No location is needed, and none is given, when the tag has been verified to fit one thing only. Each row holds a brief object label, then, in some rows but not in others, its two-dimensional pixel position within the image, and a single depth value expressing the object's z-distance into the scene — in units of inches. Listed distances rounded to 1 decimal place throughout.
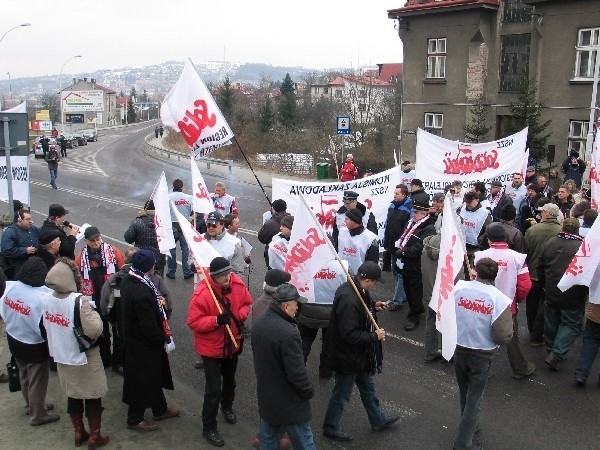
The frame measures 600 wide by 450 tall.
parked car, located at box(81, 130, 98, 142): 2632.9
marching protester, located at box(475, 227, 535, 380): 259.3
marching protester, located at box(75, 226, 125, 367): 284.8
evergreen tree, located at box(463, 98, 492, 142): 941.8
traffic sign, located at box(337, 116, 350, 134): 850.1
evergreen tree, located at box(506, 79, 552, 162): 838.5
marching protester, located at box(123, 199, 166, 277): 352.5
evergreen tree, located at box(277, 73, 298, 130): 1844.2
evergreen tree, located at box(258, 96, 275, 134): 1726.1
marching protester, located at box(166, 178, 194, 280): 445.4
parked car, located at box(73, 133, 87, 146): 2398.5
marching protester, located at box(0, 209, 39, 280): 309.6
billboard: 5103.3
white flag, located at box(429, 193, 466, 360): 208.1
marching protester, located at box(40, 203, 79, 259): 282.0
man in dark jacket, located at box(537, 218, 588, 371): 282.2
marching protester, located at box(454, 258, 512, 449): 208.1
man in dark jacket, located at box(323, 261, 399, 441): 210.7
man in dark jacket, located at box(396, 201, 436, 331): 326.6
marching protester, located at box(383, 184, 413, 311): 366.9
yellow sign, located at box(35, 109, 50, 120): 3128.7
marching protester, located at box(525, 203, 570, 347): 315.3
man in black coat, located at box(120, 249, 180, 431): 225.5
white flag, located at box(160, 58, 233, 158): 364.5
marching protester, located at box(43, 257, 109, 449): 211.5
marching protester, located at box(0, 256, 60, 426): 226.2
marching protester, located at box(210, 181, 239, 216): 436.8
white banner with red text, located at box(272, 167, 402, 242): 367.9
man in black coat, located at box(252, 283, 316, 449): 178.2
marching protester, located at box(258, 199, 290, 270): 343.6
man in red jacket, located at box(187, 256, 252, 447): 219.3
